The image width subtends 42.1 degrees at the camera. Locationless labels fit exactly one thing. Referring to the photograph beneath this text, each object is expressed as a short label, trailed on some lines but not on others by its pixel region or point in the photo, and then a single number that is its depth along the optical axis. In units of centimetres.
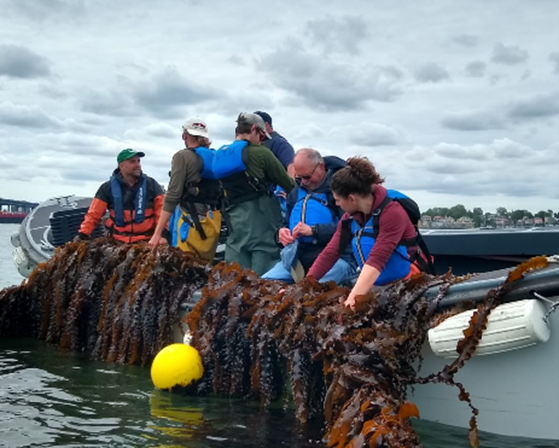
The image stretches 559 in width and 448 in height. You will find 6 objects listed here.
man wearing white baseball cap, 753
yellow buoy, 614
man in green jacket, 703
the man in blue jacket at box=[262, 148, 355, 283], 609
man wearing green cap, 882
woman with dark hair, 493
